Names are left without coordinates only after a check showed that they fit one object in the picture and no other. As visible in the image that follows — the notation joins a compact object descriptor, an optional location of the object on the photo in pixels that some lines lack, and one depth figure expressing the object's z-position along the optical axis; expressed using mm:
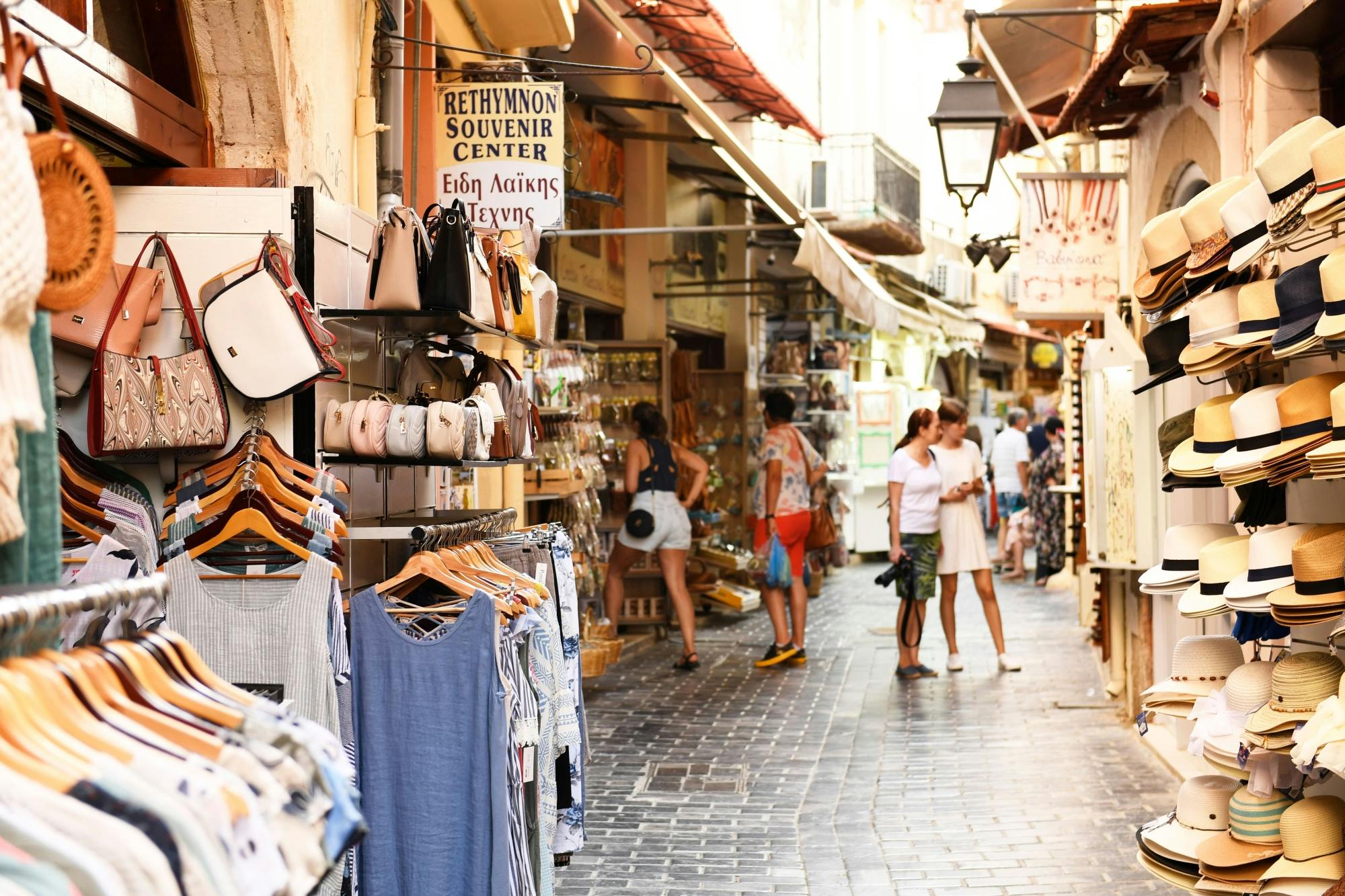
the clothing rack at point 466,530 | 4586
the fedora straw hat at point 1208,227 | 4574
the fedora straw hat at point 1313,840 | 3934
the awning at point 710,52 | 11000
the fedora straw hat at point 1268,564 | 4117
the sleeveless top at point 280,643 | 3797
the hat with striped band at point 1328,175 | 3664
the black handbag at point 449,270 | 4875
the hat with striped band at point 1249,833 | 4180
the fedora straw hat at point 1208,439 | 4551
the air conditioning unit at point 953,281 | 30500
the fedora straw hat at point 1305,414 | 3924
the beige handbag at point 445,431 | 4832
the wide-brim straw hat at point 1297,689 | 3965
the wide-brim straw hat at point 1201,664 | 4688
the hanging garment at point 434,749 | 4109
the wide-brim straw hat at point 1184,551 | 4855
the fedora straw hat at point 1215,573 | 4453
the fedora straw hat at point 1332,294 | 3538
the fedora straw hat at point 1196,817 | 4465
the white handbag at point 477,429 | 4977
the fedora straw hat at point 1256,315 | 4246
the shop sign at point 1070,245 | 9695
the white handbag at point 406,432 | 4738
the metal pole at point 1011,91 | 10156
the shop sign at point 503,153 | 7523
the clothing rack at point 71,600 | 1767
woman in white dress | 11023
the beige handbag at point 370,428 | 4605
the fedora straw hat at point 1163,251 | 4910
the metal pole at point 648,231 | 8430
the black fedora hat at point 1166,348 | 5074
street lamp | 9789
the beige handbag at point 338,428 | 4586
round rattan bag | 1975
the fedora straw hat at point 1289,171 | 3945
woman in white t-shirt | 10992
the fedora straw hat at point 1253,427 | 4203
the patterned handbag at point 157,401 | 3760
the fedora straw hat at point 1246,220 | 4316
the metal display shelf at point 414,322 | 4691
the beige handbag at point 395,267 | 4734
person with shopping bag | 11656
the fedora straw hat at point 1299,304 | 3828
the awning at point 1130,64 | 6930
